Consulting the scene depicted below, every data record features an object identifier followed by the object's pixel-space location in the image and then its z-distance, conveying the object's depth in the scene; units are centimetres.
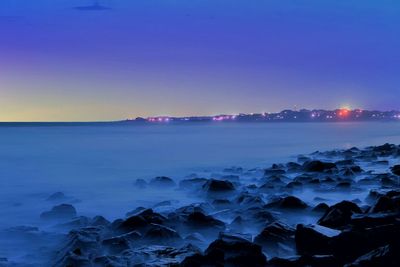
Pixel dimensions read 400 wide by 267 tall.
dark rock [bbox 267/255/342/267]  515
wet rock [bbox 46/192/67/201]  1383
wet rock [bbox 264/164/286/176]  1720
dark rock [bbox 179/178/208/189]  1462
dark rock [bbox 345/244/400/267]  443
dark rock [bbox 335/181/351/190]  1267
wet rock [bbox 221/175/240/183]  1628
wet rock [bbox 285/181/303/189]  1288
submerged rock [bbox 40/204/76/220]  1024
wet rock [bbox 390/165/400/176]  1486
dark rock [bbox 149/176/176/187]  1554
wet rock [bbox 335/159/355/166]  1920
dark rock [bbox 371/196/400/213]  753
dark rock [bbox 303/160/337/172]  1633
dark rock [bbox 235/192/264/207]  1024
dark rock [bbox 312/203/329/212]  942
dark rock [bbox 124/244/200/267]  568
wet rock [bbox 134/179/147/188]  1625
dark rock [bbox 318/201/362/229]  698
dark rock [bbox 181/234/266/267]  552
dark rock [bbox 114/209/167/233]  802
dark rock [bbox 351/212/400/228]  614
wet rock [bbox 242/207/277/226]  857
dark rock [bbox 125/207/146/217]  1035
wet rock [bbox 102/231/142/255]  687
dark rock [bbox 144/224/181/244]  741
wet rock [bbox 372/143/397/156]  2445
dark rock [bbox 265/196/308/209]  965
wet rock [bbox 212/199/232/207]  1056
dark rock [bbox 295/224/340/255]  582
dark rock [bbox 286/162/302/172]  1758
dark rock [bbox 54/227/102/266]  623
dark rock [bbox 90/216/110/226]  884
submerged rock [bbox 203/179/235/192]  1262
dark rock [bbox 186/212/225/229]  831
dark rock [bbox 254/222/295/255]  651
